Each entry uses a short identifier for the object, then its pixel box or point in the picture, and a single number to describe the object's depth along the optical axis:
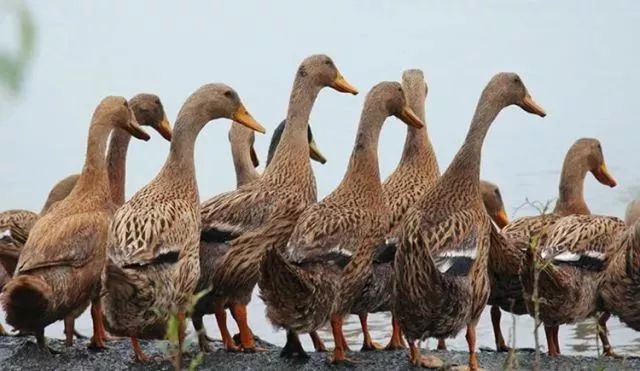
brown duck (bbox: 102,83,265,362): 16.31
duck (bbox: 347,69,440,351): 18.39
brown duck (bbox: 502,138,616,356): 18.30
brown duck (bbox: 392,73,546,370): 16.42
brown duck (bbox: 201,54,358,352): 18.44
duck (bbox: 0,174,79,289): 19.91
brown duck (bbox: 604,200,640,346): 18.44
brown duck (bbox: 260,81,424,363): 16.59
